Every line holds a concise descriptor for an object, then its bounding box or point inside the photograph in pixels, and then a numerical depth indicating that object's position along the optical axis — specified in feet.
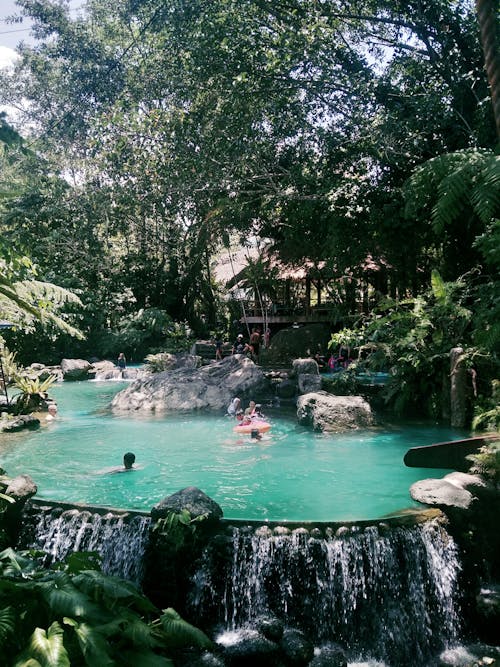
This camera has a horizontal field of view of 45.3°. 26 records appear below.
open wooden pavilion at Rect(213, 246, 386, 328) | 65.46
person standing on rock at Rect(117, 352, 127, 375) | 70.54
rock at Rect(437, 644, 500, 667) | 18.10
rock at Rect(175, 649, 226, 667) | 15.47
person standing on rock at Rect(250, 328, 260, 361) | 62.71
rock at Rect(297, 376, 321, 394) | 45.50
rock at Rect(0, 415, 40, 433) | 38.40
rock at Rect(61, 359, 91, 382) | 65.19
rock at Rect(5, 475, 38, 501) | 21.56
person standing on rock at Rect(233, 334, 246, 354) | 62.66
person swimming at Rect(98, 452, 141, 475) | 28.91
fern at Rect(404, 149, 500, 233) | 23.68
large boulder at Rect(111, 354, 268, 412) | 46.09
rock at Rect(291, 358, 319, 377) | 48.83
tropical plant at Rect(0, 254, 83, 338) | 23.74
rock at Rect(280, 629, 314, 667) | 16.87
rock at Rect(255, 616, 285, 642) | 17.80
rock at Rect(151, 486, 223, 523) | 20.18
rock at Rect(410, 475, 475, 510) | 21.24
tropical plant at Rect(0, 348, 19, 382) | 44.60
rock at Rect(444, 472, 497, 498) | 21.76
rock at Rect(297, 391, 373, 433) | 37.11
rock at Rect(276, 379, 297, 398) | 46.85
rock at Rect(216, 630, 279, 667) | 16.69
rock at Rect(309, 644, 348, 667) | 16.74
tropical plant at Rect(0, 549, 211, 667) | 8.51
